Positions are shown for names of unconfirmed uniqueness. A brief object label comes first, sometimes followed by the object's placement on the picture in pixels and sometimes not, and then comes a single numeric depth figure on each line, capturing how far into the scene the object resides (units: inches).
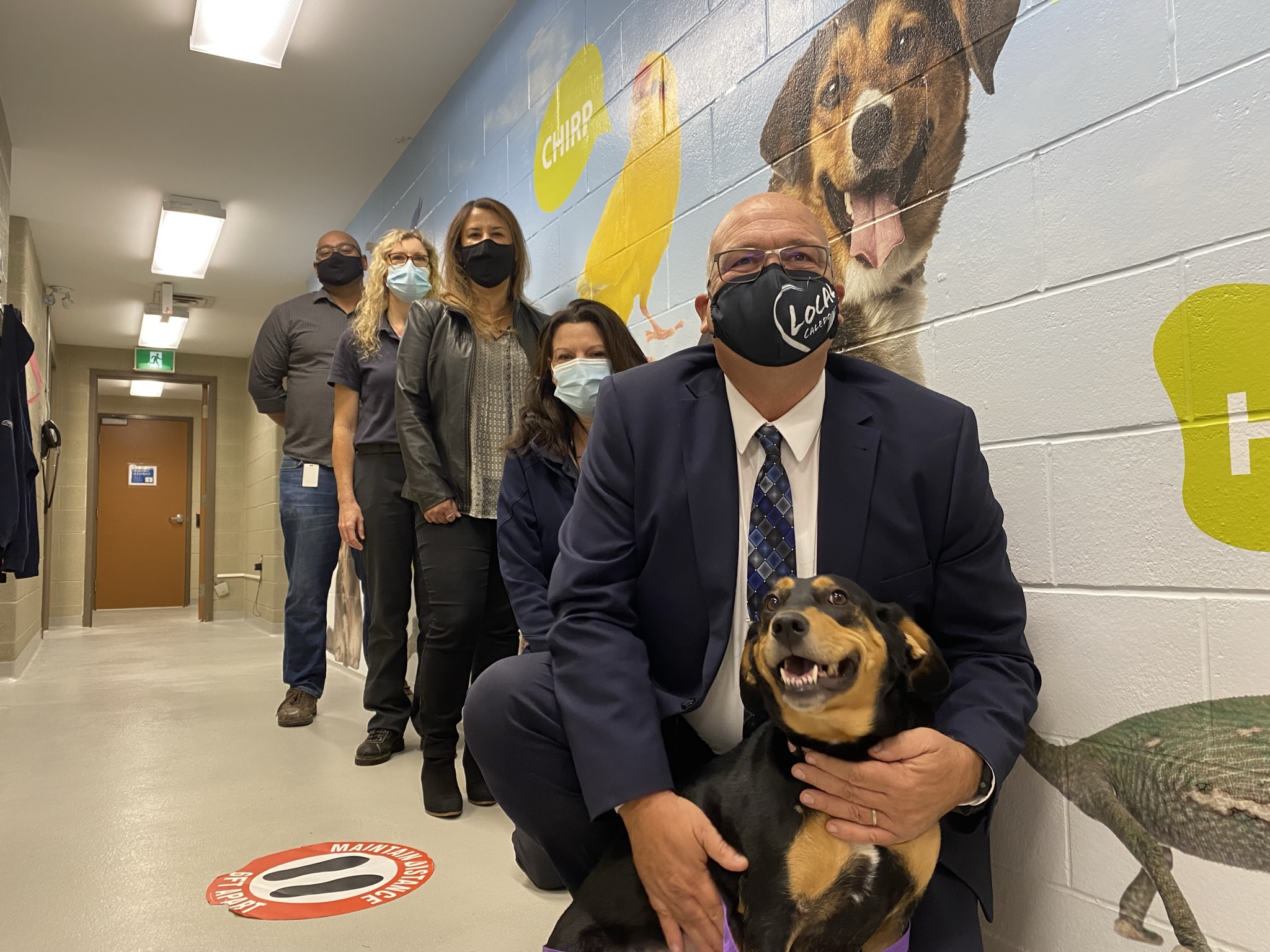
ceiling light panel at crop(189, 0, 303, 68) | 122.5
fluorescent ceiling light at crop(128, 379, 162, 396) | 385.4
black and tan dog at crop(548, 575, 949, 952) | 35.9
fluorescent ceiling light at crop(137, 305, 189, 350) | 277.3
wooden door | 422.6
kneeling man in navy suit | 42.6
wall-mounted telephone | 190.5
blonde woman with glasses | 102.3
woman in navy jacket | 76.4
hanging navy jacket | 108.9
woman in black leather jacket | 86.9
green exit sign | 324.5
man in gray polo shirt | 128.9
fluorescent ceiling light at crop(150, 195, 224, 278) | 195.0
